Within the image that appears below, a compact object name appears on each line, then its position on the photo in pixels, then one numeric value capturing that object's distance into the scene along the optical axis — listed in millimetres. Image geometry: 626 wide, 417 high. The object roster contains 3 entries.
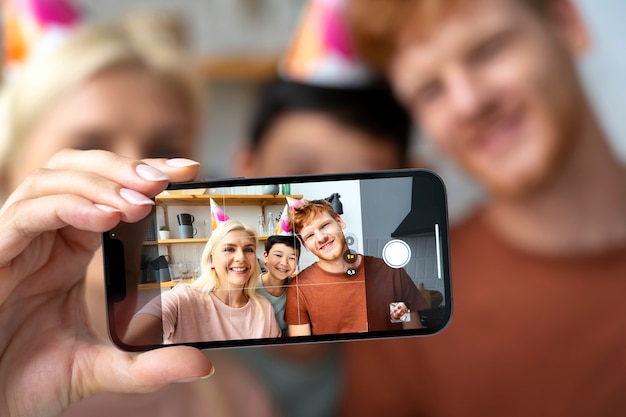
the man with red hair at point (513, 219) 896
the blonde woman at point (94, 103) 893
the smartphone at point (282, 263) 465
